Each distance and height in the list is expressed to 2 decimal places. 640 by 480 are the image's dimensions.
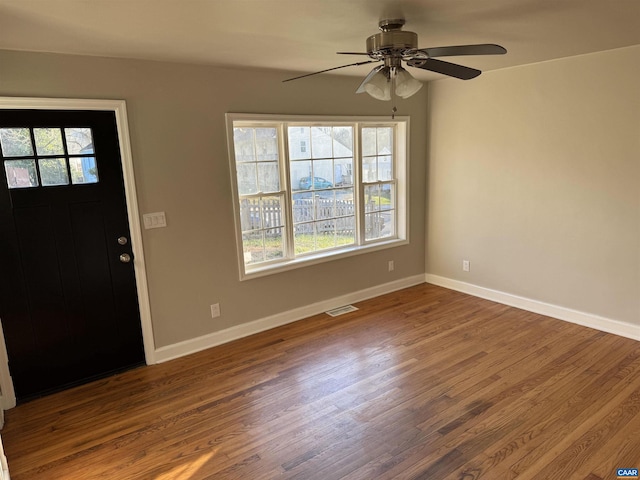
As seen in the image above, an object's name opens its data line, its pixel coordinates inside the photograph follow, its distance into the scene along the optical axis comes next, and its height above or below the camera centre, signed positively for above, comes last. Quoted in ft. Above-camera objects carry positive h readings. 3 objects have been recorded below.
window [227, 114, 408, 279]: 12.57 -0.38
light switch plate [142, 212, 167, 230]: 10.69 -0.94
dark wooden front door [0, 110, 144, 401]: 9.23 -1.46
